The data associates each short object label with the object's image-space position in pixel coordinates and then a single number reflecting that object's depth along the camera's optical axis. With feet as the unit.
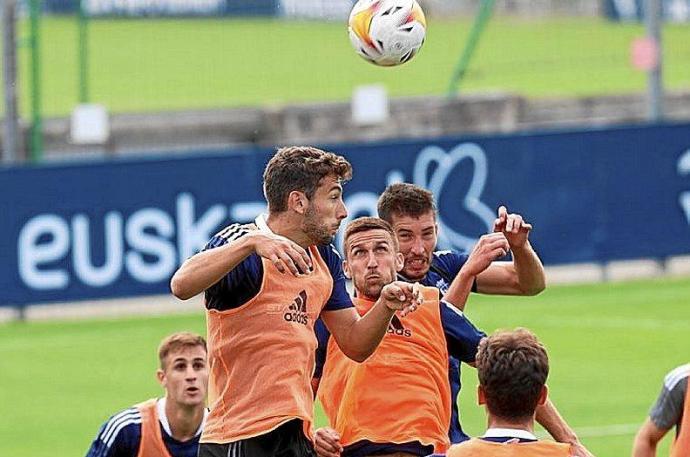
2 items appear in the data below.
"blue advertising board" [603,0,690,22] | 208.54
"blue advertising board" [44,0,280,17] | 171.53
